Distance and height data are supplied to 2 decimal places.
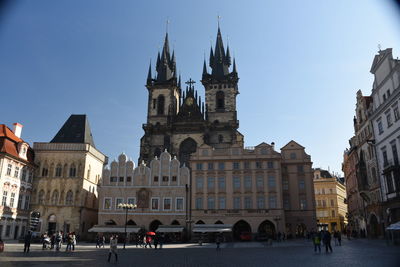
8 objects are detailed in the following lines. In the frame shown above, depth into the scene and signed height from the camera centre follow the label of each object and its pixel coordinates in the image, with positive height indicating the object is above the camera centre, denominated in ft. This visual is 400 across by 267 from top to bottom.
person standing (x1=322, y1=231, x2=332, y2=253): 74.80 -3.47
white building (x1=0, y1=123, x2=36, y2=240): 138.10 +16.37
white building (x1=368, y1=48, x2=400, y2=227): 104.68 +30.49
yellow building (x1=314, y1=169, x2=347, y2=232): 242.74 +13.07
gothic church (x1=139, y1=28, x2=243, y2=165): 212.02 +70.87
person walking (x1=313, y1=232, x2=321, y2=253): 74.63 -3.68
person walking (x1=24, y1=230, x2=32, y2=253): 79.10 -4.03
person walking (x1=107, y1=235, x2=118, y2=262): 61.05 -3.95
